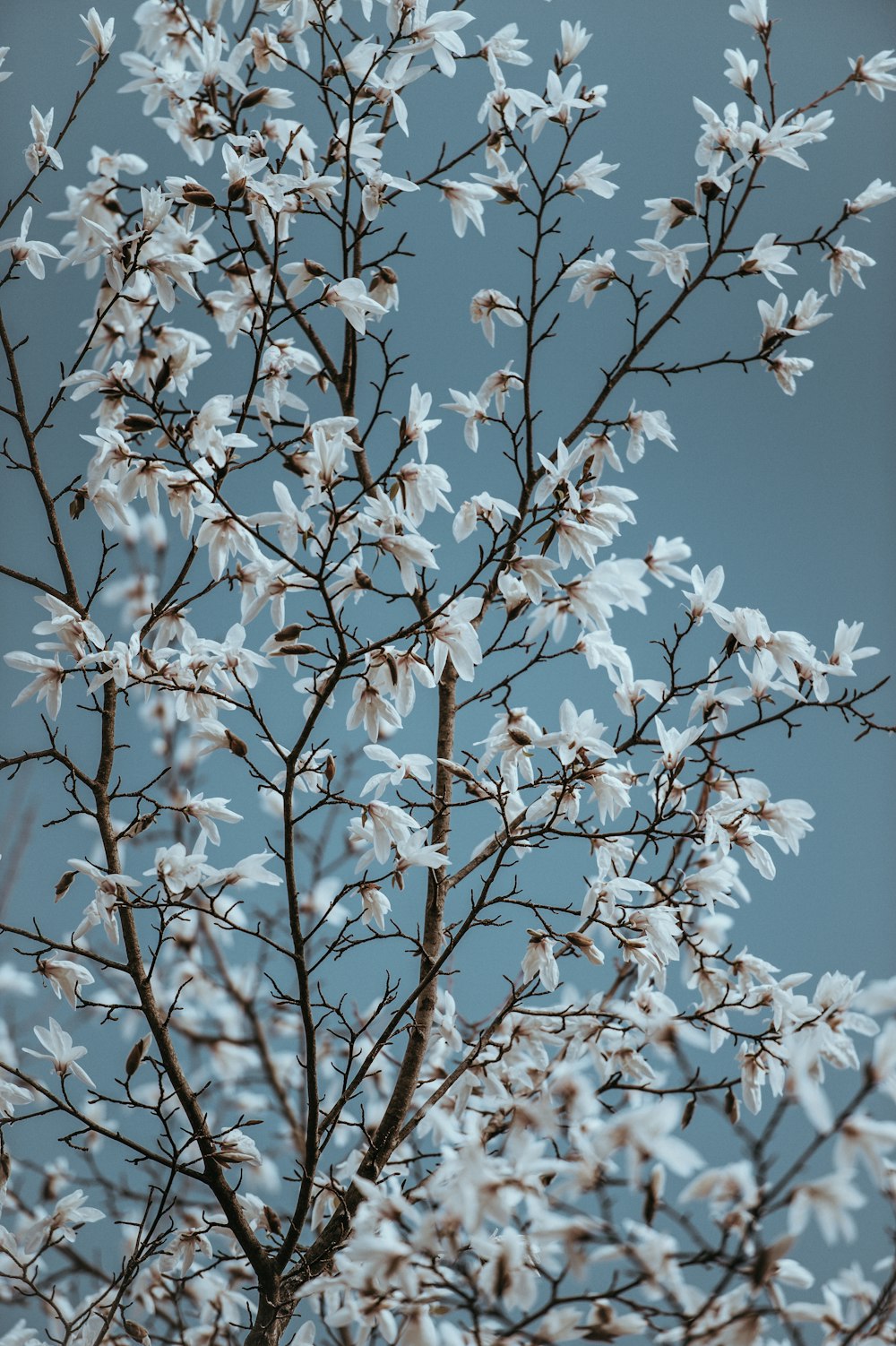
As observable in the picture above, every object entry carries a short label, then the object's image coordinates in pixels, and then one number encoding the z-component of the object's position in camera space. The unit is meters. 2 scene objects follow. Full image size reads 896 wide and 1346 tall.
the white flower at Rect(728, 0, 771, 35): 4.20
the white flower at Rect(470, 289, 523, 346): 4.23
